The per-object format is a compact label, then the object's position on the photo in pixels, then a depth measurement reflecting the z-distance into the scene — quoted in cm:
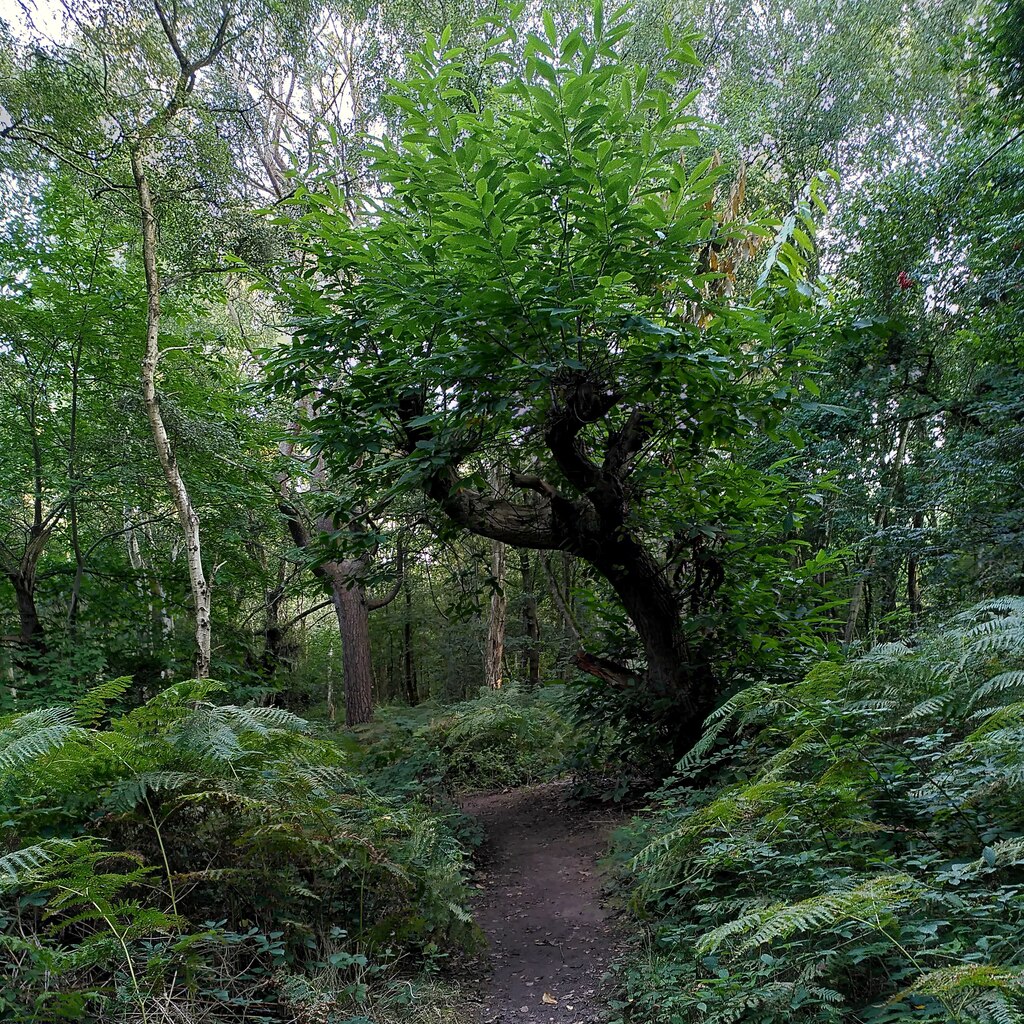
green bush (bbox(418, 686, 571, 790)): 864
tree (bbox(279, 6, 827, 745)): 369
